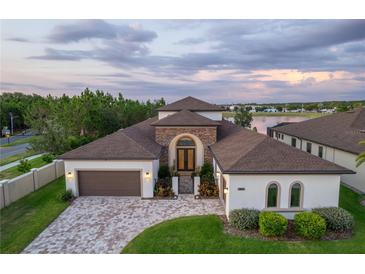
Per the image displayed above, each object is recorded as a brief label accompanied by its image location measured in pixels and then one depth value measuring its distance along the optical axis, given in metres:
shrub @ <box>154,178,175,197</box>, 14.23
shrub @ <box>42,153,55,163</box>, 20.50
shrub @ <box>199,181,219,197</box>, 14.39
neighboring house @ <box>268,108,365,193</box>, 15.72
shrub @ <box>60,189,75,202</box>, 13.73
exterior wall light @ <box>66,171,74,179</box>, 14.21
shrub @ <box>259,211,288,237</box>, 9.58
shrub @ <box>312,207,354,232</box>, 10.01
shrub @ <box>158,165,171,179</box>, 16.91
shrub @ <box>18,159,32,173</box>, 16.73
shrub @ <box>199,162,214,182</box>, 15.93
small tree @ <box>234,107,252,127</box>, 47.44
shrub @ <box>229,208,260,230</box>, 10.22
